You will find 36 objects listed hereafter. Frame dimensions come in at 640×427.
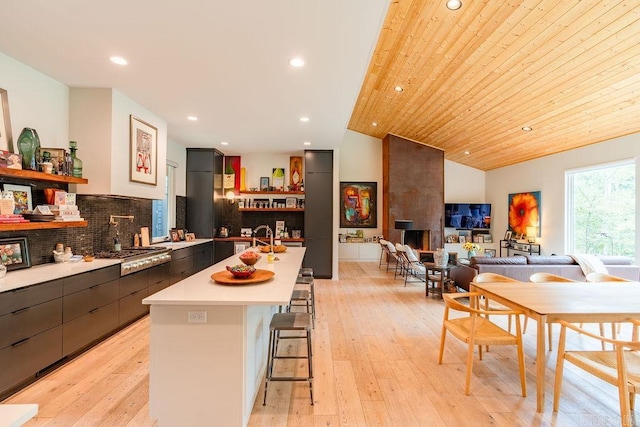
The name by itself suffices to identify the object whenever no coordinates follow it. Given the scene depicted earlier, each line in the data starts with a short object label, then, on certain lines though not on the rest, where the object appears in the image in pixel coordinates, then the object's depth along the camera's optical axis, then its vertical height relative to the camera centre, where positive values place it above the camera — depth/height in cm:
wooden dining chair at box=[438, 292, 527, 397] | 235 -94
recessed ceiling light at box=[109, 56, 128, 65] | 276 +139
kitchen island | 189 -91
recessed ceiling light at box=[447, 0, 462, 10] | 320 +223
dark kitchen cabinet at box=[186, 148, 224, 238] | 622 +45
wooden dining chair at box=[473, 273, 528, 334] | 318 -64
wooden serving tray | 224 -48
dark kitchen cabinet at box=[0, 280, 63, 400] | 217 -90
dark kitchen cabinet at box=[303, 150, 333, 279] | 634 +14
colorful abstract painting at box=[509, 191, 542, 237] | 722 +15
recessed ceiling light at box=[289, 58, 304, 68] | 277 +139
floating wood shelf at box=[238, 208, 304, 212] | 657 +12
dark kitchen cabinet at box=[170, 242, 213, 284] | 477 -78
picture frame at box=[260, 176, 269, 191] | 685 +73
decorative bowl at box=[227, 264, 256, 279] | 232 -43
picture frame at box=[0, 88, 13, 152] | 267 +78
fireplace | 850 -62
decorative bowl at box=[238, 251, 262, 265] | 270 -39
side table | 506 -106
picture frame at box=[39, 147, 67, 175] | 306 +56
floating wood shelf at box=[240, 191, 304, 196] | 669 +50
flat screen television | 887 +6
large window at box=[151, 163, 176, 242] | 525 +2
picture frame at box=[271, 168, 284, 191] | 688 +83
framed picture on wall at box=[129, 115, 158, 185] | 381 +82
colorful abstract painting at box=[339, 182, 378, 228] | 936 +36
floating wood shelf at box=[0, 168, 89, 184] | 251 +33
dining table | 214 -65
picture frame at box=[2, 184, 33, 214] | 276 +15
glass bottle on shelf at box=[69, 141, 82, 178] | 323 +55
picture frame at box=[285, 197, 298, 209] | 660 +27
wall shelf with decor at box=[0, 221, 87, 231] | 246 -11
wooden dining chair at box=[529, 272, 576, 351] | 340 -67
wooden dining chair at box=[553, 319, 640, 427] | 179 -95
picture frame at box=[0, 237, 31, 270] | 261 -35
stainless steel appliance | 351 -53
